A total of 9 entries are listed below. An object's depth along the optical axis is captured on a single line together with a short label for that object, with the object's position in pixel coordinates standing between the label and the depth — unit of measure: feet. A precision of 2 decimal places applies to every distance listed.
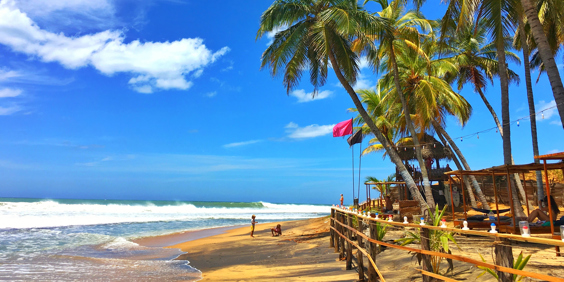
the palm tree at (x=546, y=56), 29.71
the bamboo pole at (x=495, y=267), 10.66
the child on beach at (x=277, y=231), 59.17
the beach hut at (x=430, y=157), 72.08
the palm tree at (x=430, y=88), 48.98
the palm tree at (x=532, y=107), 44.13
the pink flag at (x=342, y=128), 49.03
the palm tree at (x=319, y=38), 44.60
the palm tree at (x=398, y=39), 46.86
